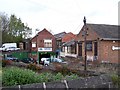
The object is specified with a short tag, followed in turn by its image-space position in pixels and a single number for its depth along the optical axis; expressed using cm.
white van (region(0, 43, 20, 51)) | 3049
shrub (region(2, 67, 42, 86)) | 426
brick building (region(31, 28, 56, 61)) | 2978
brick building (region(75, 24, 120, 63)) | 1889
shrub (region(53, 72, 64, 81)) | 473
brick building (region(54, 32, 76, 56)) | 3143
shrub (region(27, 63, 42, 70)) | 858
